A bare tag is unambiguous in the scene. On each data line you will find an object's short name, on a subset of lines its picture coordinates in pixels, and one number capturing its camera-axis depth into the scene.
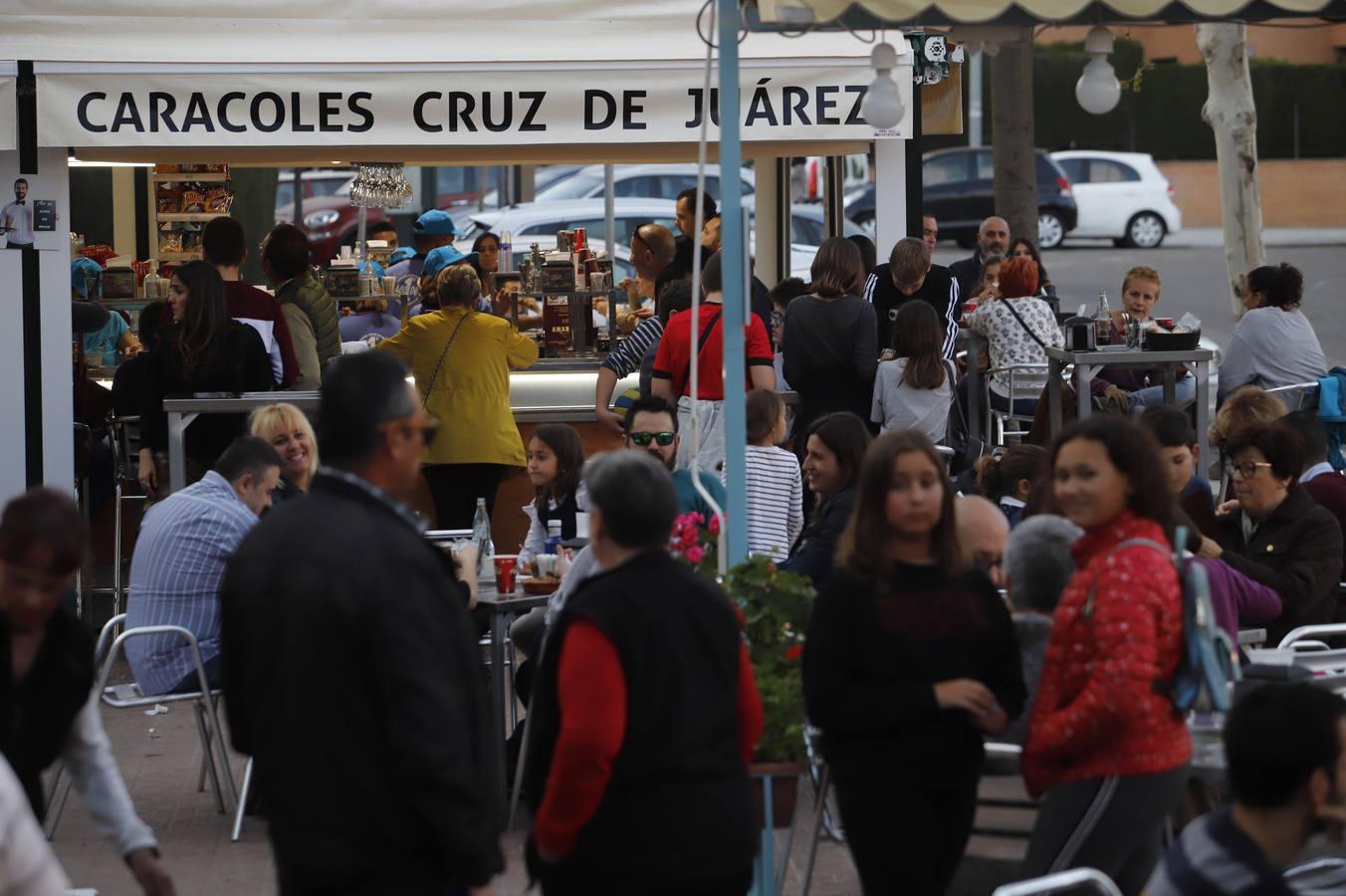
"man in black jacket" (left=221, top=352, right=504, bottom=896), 6.25
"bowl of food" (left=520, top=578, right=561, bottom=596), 12.62
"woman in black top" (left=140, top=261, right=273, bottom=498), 16.36
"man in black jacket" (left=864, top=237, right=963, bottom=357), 19.12
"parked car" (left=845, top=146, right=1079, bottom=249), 59.28
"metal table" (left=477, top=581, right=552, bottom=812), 12.12
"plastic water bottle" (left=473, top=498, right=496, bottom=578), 13.00
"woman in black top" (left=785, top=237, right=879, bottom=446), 17.58
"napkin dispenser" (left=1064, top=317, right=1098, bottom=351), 18.41
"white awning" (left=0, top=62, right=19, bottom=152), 16.36
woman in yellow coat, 16.81
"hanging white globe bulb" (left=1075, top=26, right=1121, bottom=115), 12.08
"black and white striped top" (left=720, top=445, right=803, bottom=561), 14.08
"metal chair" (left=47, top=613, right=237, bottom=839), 11.99
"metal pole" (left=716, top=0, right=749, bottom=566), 9.88
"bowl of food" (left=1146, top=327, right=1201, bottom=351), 18.37
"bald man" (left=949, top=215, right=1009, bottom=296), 25.67
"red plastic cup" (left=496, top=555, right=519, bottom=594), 12.75
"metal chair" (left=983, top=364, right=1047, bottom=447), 20.14
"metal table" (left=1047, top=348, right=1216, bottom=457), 18.08
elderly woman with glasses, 11.70
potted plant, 9.44
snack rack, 23.19
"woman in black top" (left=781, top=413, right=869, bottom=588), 11.90
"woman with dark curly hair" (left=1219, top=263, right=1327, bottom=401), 20.08
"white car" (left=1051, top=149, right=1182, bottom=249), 60.25
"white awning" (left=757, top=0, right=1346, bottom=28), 9.92
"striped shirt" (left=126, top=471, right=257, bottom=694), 12.23
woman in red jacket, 7.50
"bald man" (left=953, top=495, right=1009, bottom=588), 9.61
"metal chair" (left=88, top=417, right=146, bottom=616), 17.73
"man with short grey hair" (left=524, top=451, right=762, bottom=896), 6.99
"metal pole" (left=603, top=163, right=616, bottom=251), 33.66
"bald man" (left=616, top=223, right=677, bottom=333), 21.92
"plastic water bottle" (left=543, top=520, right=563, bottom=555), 13.43
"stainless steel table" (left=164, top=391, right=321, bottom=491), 16.47
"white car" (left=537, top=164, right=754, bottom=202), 54.84
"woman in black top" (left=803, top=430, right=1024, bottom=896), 7.66
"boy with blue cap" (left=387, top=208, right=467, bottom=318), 24.98
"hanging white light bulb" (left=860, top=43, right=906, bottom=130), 11.48
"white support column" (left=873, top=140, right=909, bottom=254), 18.08
